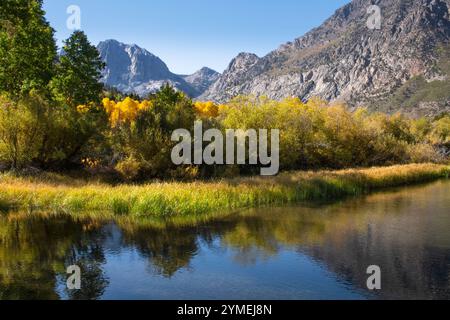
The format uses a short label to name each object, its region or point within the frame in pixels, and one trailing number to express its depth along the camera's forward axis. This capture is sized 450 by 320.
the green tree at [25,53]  35.44
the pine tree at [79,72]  47.19
